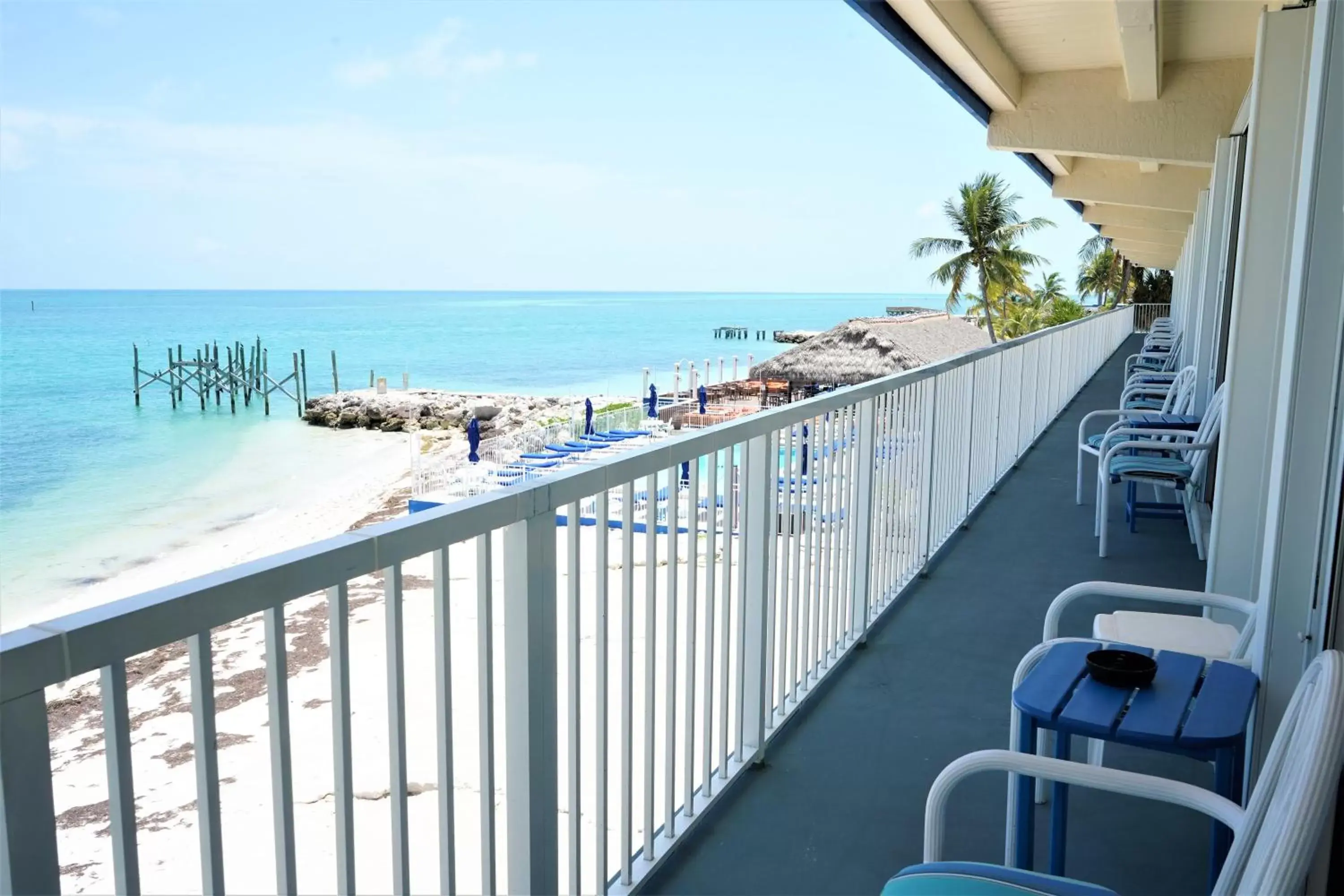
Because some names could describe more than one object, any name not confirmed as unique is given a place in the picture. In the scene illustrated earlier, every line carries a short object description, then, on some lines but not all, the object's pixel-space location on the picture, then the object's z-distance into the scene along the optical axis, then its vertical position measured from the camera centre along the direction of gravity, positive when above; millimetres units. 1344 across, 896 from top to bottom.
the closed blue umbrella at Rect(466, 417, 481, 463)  25766 -3546
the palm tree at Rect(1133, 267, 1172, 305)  40469 +1079
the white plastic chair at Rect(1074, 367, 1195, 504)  5957 -644
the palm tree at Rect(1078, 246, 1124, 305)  44406 +1725
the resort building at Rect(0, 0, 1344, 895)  1290 -741
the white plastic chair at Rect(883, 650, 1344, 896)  1052 -582
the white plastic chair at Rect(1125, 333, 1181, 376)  11448 -513
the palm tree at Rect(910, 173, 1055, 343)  36312 +2619
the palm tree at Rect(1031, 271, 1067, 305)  49406 +1223
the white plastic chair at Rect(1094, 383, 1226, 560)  5020 -758
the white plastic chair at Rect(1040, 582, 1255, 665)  2527 -837
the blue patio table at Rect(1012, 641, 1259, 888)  1864 -765
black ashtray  2088 -738
